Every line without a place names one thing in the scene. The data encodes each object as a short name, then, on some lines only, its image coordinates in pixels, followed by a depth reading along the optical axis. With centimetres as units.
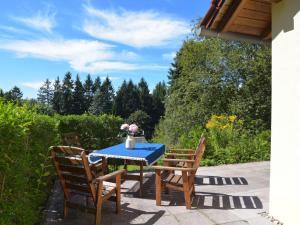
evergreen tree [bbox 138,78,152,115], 4753
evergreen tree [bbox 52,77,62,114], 5191
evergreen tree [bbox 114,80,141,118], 4864
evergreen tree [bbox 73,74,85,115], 5380
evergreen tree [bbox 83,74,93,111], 5548
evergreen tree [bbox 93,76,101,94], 5758
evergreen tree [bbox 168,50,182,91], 2222
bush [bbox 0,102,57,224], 194
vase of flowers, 468
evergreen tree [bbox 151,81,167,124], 4709
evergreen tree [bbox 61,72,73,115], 5152
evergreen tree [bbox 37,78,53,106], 5651
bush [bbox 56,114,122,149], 658
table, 401
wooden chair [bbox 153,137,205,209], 379
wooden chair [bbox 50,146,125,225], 320
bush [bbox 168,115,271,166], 710
